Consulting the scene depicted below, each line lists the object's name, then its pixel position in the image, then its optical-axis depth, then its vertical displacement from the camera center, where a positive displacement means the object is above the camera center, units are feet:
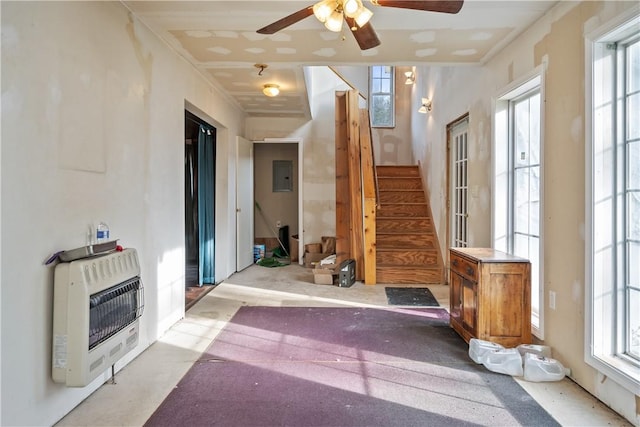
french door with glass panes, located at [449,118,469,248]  15.23 +1.09
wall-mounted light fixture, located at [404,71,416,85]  24.12 +8.41
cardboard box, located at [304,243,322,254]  22.02 -2.22
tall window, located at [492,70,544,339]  9.86 +0.86
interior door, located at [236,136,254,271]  19.67 +0.34
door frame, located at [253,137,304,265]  22.38 +1.94
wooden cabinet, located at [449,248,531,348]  9.25 -2.23
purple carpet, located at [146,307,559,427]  6.73 -3.62
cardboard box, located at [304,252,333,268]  21.70 -2.75
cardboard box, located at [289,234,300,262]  23.71 -2.45
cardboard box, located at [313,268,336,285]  17.12 -2.98
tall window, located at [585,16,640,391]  6.97 +0.05
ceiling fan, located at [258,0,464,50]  6.73 +3.63
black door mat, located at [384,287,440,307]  14.01 -3.40
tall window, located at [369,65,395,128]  27.17 +8.08
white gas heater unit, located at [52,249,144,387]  6.37 -1.88
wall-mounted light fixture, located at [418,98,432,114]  19.85 +5.45
